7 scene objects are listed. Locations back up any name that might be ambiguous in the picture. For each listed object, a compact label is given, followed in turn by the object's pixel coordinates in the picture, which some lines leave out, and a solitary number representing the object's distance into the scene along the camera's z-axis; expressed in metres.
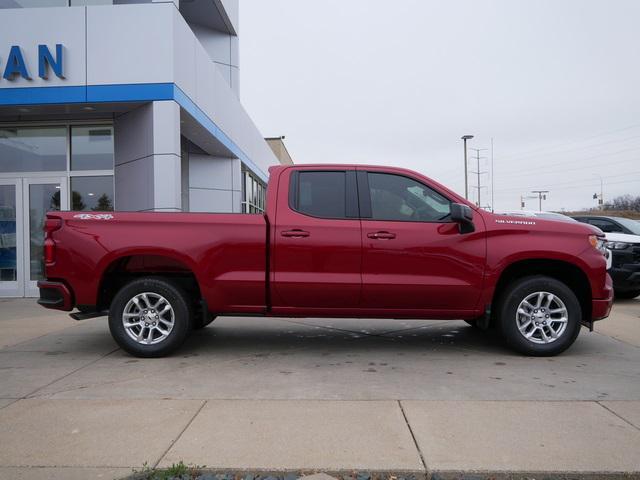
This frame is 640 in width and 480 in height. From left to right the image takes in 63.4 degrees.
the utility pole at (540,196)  78.06
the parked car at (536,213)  11.89
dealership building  9.98
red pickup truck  5.45
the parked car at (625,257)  9.49
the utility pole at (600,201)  68.96
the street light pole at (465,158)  43.08
